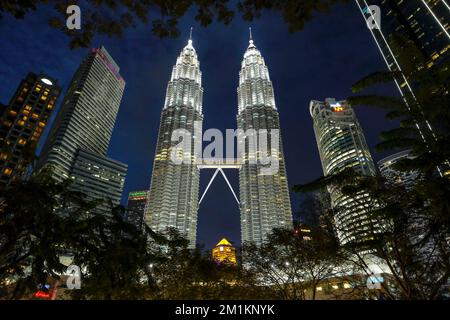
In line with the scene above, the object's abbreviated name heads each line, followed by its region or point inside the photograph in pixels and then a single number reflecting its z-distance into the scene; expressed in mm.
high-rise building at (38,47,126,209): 131000
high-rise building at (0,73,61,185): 88812
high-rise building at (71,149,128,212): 131500
